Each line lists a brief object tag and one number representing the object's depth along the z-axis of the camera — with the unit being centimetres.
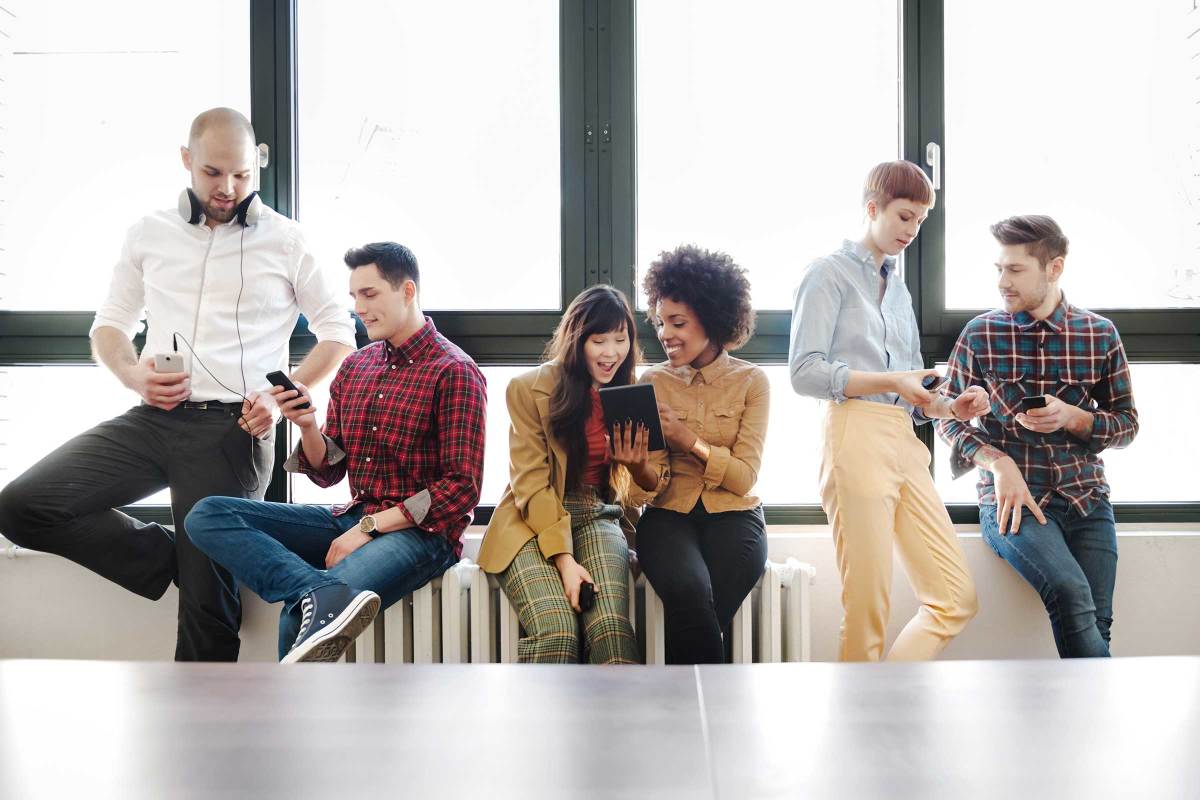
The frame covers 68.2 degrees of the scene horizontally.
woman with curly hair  204
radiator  219
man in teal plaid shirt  232
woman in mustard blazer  202
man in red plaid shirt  205
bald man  227
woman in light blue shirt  222
